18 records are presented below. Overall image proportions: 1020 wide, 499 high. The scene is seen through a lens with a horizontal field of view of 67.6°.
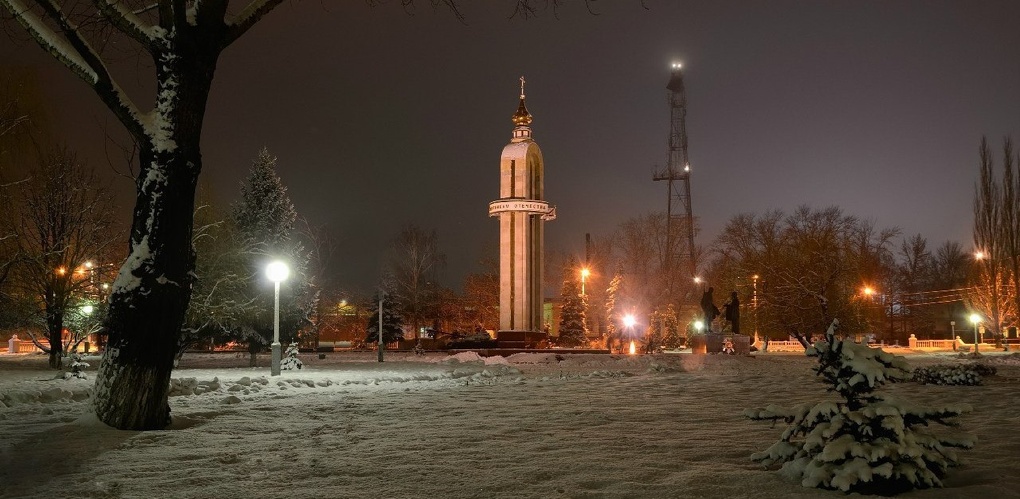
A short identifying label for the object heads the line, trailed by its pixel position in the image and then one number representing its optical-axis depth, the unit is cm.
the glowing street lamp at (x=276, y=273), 1944
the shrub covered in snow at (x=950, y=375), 1573
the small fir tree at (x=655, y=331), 4382
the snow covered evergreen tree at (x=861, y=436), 525
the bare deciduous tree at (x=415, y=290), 6406
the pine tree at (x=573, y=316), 5084
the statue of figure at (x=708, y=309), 3228
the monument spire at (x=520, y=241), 4184
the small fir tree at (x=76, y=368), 1806
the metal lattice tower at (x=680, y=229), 6371
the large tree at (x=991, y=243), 4931
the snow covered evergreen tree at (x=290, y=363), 2223
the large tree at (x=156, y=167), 880
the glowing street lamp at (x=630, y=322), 5344
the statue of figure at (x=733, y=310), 3372
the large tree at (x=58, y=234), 2336
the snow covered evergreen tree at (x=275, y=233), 3316
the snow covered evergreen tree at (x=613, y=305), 5559
